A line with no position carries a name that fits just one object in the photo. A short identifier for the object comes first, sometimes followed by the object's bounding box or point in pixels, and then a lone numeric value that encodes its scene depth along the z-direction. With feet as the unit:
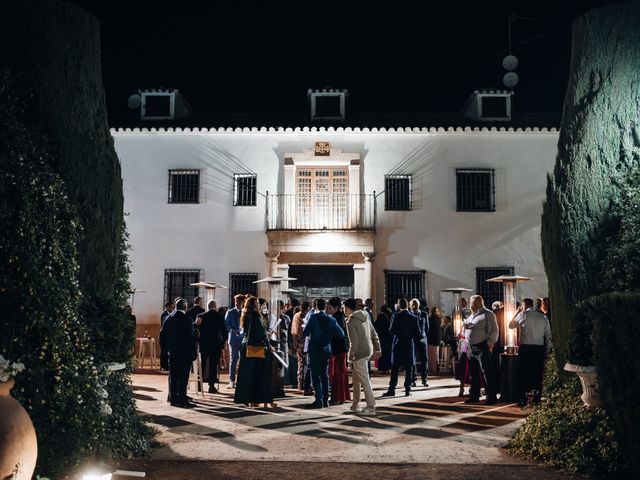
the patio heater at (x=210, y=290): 58.23
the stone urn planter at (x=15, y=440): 12.92
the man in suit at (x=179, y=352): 34.17
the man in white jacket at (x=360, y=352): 31.55
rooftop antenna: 77.15
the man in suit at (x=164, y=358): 41.36
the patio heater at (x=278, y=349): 37.58
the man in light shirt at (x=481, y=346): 34.40
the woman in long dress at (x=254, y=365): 33.01
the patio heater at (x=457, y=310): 52.42
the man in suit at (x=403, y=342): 39.01
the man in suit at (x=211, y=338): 40.52
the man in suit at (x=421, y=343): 42.70
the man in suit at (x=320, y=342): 33.42
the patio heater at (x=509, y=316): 35.24
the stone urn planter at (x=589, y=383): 19.97
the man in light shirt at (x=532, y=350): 32.60
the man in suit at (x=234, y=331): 39.86
